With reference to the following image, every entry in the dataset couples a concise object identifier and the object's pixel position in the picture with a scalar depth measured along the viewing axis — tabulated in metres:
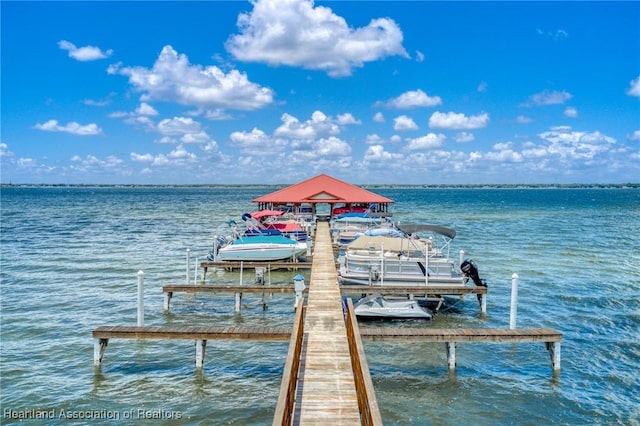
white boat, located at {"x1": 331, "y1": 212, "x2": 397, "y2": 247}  28.60
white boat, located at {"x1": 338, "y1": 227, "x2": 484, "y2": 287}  17.83
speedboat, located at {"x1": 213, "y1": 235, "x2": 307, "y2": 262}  24.64
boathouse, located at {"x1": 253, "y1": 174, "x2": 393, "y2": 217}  42.09
